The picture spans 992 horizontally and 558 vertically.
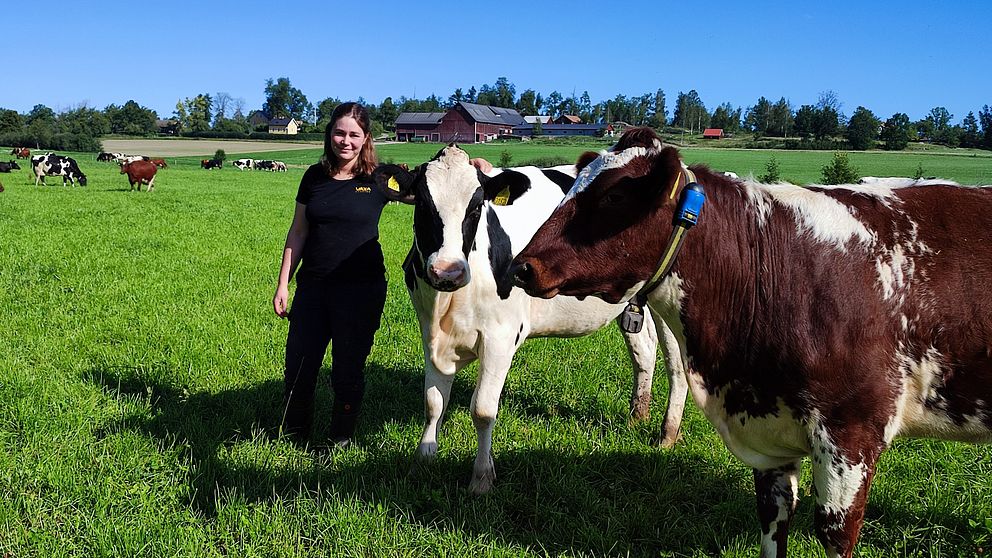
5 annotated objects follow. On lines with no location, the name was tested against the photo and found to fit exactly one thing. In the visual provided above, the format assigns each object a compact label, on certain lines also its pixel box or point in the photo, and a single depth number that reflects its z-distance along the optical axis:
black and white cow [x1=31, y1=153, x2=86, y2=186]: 26.90
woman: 4.33
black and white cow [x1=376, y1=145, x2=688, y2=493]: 3.90
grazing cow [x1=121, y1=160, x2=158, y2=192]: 23.91
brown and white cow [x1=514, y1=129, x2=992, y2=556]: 2.56
